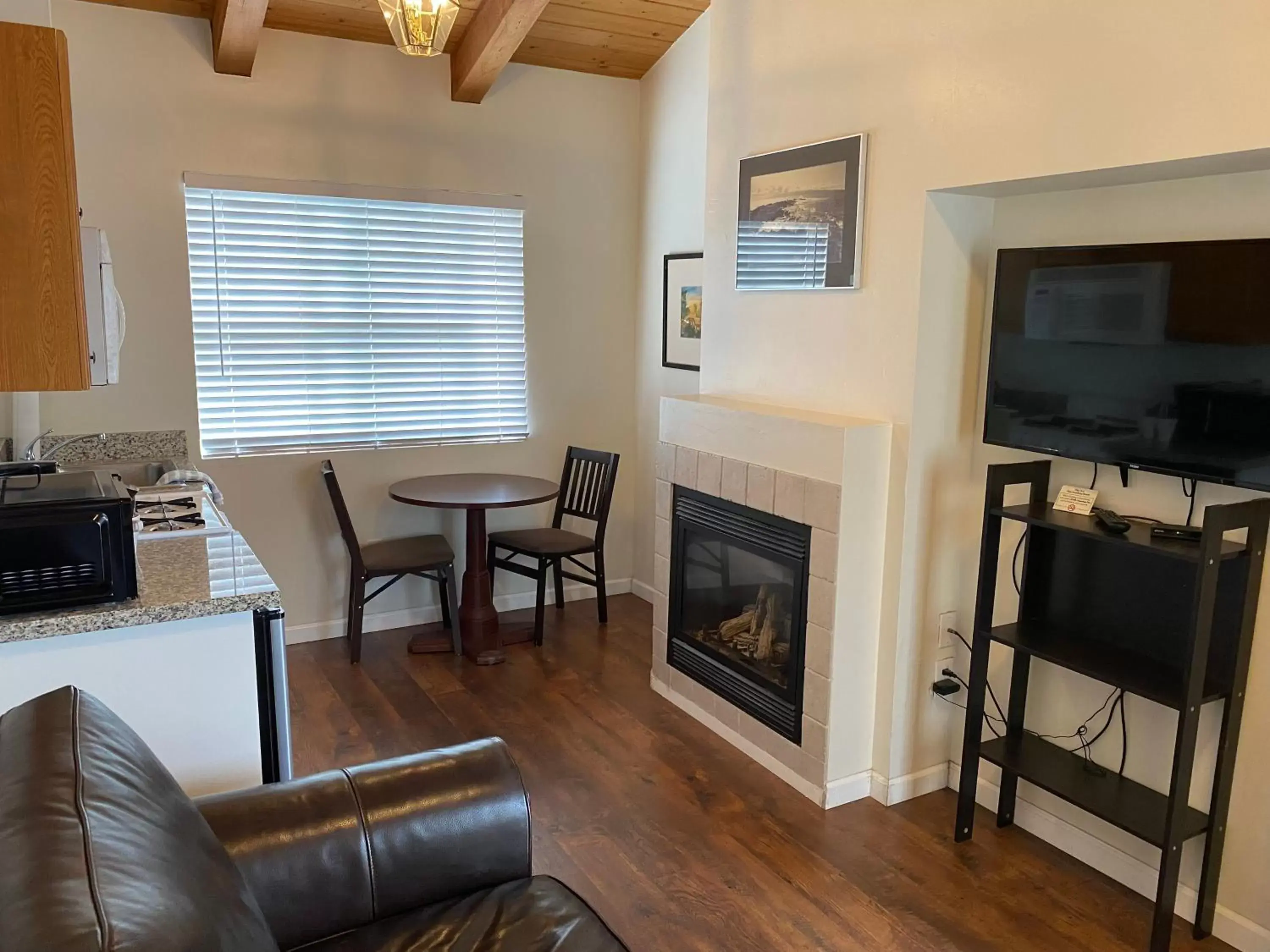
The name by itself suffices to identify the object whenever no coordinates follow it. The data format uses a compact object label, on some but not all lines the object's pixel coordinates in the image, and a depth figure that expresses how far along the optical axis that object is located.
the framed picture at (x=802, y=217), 3.01
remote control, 2.36
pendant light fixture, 2.27
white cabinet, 1.90
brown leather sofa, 1.04
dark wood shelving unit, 2.20
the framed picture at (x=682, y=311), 4.59
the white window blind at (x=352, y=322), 4.21
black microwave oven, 1.85
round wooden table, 4.23
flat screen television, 2.08
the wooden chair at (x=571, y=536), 4.47
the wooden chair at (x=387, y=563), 4.14
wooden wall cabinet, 1.84
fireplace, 3.18
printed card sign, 2.54
